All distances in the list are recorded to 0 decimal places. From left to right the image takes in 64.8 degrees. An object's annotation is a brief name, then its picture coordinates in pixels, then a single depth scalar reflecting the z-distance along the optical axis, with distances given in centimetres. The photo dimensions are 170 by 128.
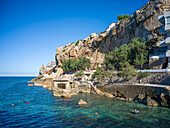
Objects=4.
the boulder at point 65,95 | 3706
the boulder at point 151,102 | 2628
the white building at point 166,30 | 3303
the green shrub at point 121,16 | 8101
